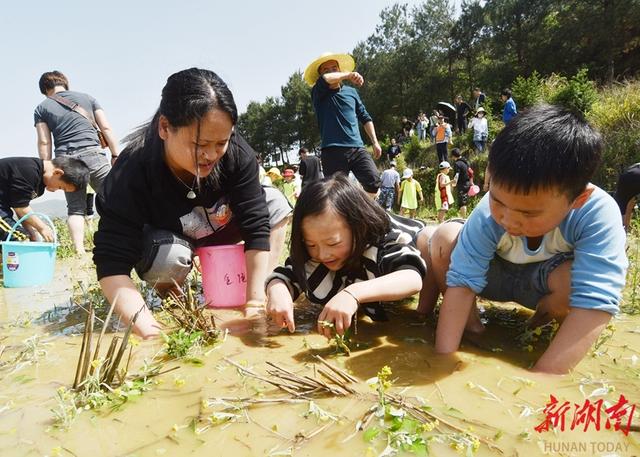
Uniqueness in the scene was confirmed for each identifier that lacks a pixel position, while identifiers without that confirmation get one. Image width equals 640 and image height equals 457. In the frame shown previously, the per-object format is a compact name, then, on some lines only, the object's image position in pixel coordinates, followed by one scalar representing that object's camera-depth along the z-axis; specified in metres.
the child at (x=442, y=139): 14.14
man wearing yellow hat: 4.74
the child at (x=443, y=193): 9.80
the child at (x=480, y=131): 14.20
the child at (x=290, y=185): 10.17
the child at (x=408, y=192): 11.12
